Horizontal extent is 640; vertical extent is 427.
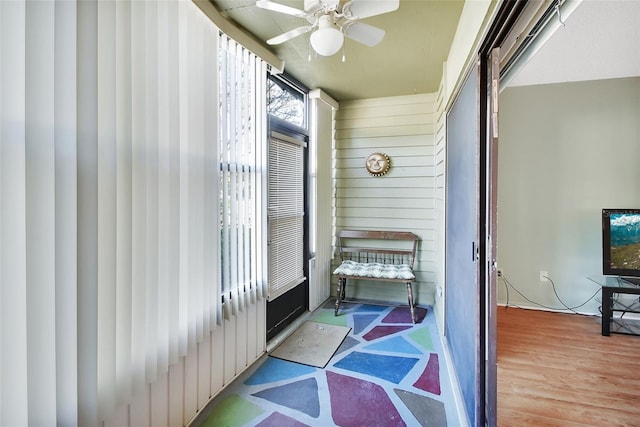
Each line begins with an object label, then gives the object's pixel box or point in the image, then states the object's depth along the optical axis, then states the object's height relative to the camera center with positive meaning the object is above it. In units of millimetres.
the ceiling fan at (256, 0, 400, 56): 1548 +1046
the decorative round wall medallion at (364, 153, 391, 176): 3809 +599
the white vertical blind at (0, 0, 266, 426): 933 +49
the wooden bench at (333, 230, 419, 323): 3422 -574
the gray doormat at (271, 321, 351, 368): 2521 -1191
